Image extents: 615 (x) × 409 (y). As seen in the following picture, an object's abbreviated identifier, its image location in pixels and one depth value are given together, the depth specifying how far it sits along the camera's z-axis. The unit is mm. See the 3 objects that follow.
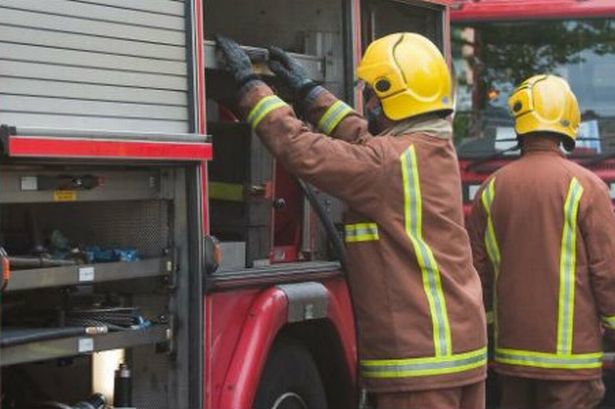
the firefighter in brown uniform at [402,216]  7533
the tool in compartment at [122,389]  7392
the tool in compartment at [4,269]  6178
